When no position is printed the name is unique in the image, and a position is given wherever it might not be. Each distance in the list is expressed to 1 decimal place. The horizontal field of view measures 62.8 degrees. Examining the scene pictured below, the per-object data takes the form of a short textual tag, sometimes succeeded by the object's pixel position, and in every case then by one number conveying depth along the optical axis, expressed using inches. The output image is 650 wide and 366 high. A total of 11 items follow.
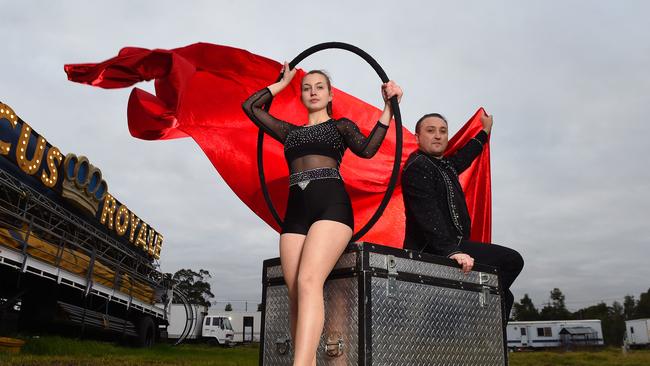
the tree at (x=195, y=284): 2977.4
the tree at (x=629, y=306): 4180.6
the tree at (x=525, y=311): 3914.9
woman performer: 107.3
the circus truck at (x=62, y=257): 437.3
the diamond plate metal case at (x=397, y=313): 123.4
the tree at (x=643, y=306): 3780.3
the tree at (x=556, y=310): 3840.1
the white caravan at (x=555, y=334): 1737.2
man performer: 143.1
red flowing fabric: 214.8
